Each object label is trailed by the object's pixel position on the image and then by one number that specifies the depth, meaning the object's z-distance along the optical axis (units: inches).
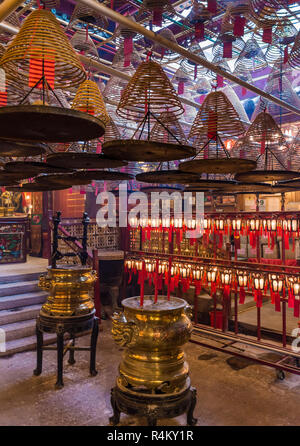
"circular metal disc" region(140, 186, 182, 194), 220.6
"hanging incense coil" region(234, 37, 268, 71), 231.3
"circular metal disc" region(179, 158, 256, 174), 104.7
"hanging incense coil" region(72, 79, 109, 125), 139.2
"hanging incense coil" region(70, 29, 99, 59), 208.1
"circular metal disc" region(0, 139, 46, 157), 86.8
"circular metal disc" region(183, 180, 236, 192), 168.4
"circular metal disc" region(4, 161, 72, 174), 107.7
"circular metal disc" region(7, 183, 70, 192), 167.1
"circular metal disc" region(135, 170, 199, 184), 125.9
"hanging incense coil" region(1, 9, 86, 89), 74.2
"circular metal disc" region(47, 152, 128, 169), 98.6
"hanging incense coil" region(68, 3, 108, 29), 175.9
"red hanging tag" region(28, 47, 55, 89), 75.6
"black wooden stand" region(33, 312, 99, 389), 182.2
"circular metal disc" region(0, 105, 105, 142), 56.9
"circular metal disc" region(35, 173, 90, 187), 143.1
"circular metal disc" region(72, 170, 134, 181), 123.6
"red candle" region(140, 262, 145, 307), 133.9
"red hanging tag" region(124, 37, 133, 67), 179.8
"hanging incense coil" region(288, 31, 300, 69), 158.9
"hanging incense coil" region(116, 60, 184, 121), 112.3
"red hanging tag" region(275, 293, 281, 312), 228.7
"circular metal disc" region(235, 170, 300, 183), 136.3
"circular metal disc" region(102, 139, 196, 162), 82.9
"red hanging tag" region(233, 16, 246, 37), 148.3
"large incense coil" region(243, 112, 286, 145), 192.5
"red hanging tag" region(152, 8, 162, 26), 146.2
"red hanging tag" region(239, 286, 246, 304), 248.6
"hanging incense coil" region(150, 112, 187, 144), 182.4
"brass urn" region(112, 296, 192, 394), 116.8
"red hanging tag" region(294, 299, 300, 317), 222.9
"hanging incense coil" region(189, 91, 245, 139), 146.7
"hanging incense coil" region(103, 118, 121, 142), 197.0
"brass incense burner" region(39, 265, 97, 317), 182.7
